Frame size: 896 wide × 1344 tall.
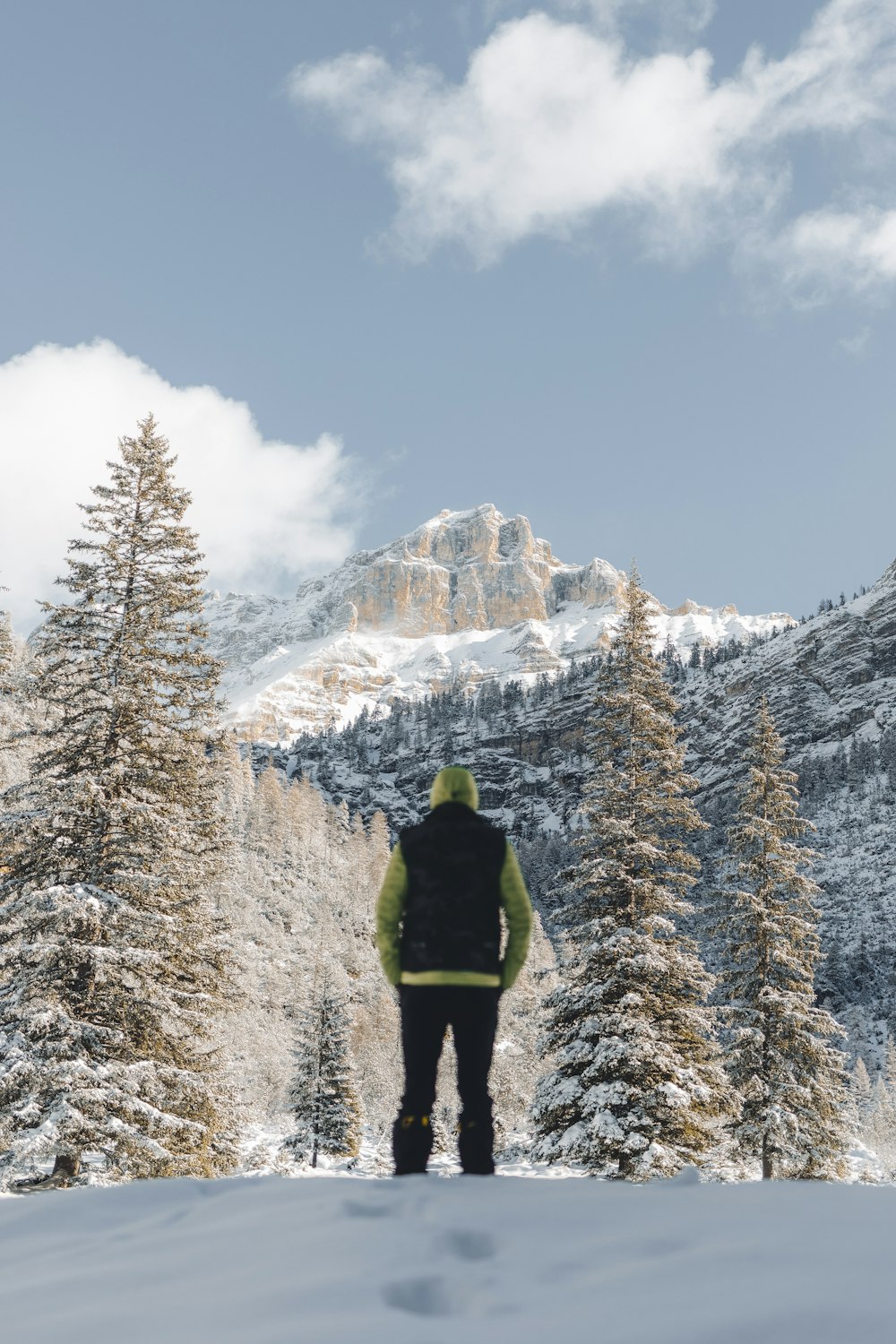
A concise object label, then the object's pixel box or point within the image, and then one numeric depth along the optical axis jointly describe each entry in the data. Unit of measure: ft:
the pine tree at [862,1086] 241.76
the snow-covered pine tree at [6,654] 73.26
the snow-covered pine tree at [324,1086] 115.24
